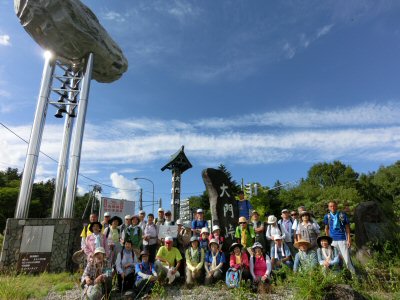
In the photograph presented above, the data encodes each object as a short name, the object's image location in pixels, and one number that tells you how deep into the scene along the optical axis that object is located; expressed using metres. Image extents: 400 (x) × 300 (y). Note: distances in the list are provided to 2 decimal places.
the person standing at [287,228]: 7.49
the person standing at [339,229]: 6.55
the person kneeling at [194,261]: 6.62
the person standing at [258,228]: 7.60
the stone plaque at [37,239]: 8.92
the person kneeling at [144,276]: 6.02
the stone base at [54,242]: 8.80
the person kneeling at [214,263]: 6.59
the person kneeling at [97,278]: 5.25
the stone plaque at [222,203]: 8.72
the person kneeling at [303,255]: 5.90
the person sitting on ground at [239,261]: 6.27
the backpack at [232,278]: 6.03
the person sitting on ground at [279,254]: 6.80
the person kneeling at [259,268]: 5.89
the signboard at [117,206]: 18.41
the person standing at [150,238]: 7.79
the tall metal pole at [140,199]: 31.96
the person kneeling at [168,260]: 6.64
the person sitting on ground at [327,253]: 5.93
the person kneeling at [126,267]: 6.21
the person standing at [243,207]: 8.93
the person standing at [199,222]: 8.09
